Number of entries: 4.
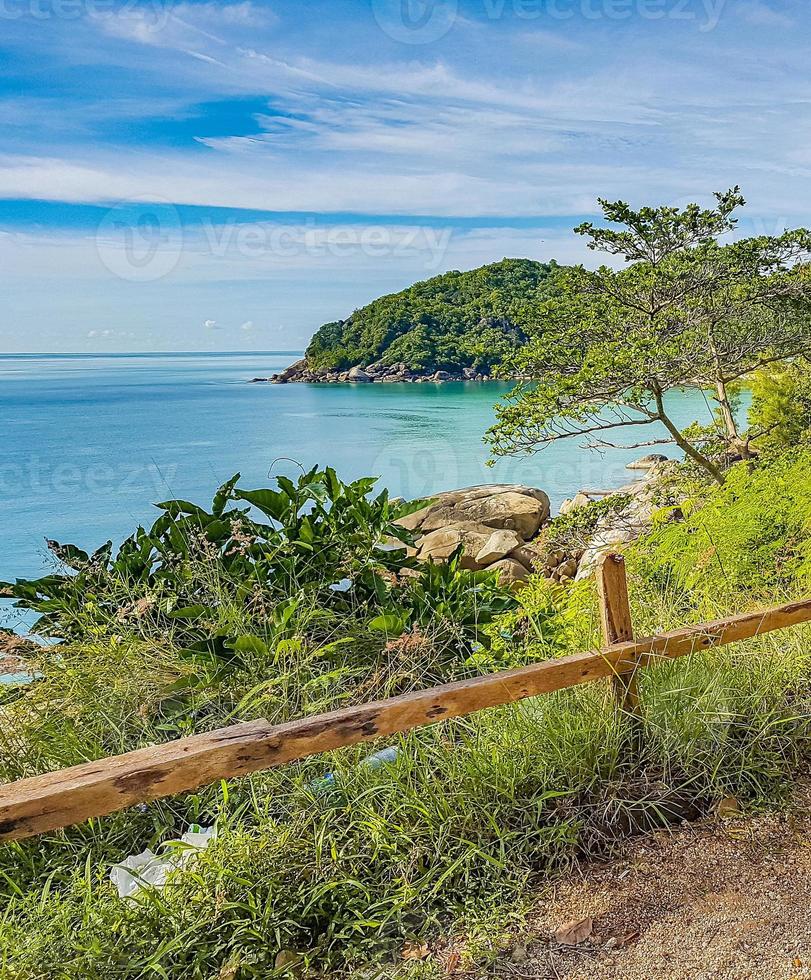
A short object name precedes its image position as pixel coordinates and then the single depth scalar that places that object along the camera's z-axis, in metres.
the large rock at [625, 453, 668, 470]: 21.11
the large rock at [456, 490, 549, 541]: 13.50
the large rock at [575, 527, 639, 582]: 9.58
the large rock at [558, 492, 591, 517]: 14.22
